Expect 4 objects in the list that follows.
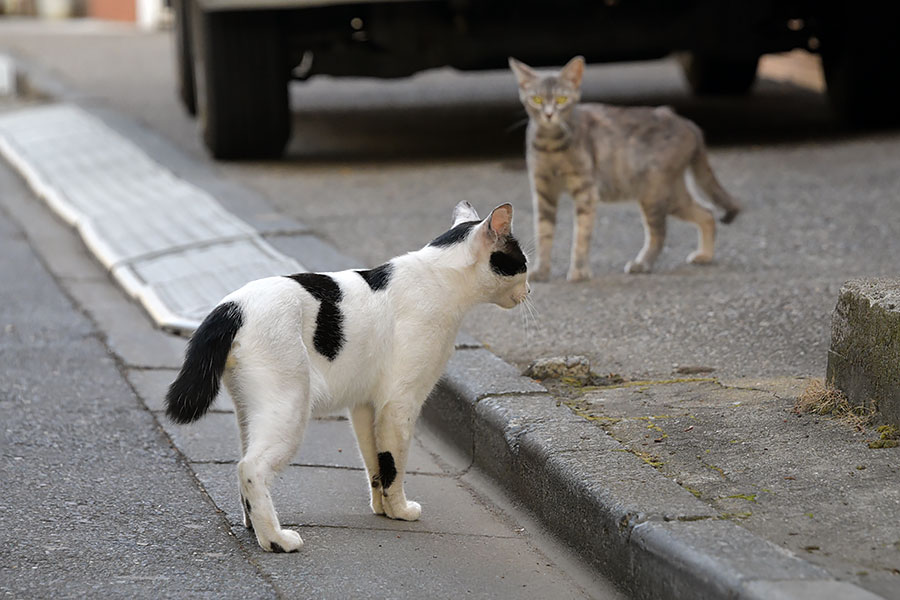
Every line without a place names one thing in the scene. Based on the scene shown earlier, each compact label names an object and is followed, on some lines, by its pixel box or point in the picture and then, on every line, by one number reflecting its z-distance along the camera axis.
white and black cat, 6.14
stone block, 6.75
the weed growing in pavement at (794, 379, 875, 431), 6.99
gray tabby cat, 11.21
